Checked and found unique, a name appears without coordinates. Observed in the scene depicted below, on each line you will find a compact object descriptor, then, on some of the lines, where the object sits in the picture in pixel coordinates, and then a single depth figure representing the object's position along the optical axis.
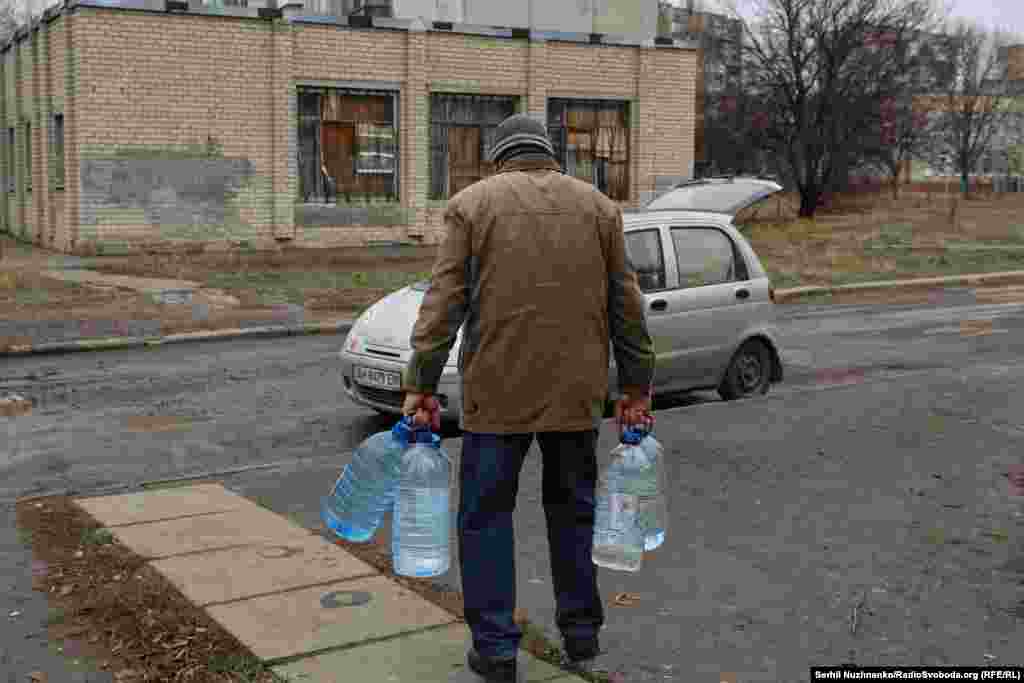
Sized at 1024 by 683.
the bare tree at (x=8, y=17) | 58.81
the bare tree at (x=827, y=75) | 38.53
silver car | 9.43
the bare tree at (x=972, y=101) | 71.56
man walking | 4.32
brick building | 24.36
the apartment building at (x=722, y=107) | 42.44
